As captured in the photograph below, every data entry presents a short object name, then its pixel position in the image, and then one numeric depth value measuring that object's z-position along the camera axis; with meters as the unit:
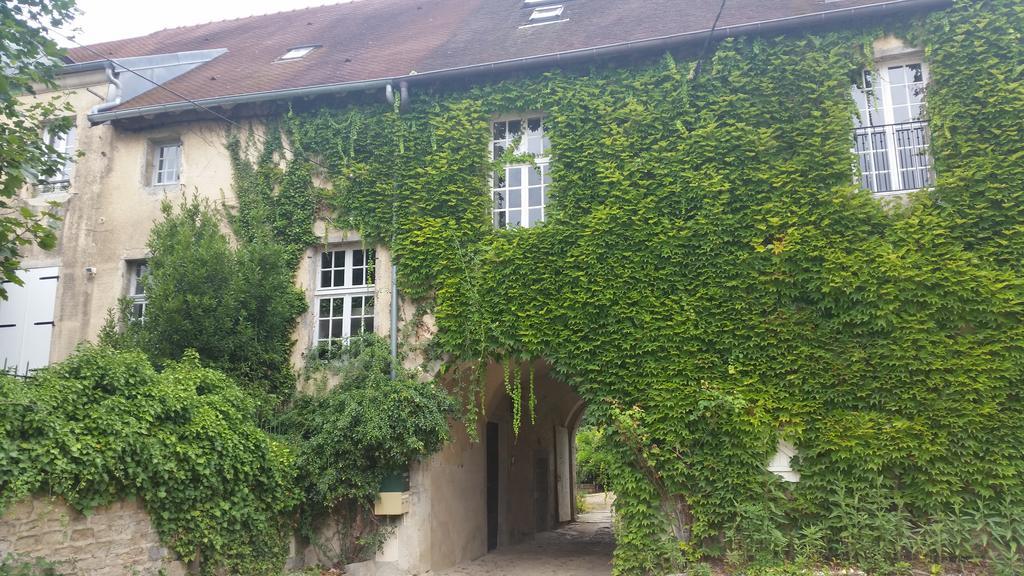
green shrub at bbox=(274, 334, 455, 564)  8.62
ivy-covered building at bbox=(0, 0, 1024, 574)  7.99
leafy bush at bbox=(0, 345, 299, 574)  5.91
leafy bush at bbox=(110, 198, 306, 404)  8.98
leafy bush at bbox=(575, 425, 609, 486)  8.64
